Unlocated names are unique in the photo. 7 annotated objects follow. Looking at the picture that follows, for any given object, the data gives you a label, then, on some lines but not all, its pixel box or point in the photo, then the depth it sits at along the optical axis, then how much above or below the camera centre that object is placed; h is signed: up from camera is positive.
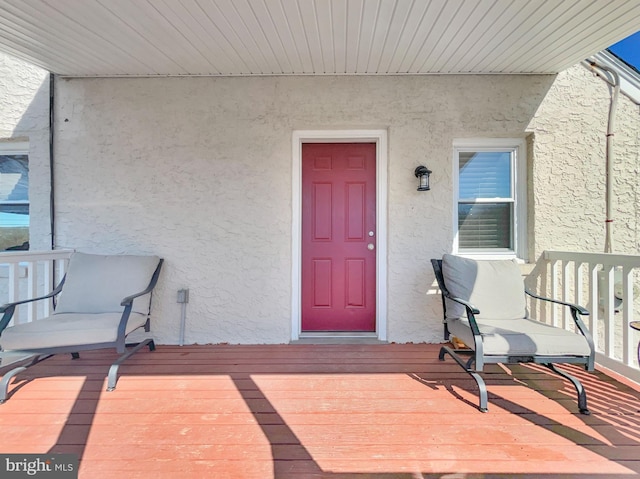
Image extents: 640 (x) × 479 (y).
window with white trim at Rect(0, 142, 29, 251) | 3.34 +0.47
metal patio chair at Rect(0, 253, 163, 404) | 2.15 -0.64
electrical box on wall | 3.08 -0.59
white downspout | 3.03 +0.87
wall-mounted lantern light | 3.00 +0.65
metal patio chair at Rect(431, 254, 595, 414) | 2.02 -0.65
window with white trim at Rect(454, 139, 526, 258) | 3.22 +0.47
